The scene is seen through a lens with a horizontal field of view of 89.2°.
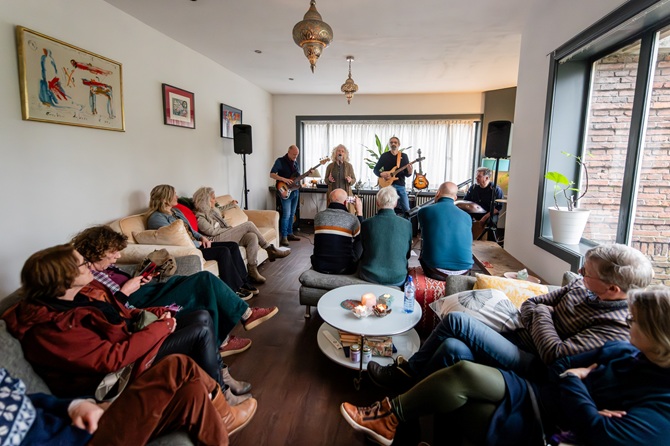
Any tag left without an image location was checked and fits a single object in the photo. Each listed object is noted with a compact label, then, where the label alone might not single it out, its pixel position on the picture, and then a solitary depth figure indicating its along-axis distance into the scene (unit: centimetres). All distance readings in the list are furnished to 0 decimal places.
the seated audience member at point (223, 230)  359
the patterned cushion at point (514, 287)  188
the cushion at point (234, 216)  423
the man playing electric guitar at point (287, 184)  549
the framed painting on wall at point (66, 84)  223
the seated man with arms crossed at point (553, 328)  134
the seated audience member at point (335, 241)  274
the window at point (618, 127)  193
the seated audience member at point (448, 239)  257
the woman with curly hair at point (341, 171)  561
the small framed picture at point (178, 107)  364
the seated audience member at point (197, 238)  306
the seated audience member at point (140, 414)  105
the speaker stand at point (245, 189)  530
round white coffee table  193
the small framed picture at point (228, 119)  489
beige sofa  262
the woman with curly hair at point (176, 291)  182
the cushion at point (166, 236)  279
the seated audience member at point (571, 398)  103
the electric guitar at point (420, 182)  608
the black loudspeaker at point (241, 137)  496
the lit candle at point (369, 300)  216
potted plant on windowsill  238
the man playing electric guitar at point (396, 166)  552
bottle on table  216
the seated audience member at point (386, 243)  254
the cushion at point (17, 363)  117
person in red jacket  124
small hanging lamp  411
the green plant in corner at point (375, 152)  659
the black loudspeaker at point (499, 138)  425
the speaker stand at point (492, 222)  445
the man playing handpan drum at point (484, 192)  496
